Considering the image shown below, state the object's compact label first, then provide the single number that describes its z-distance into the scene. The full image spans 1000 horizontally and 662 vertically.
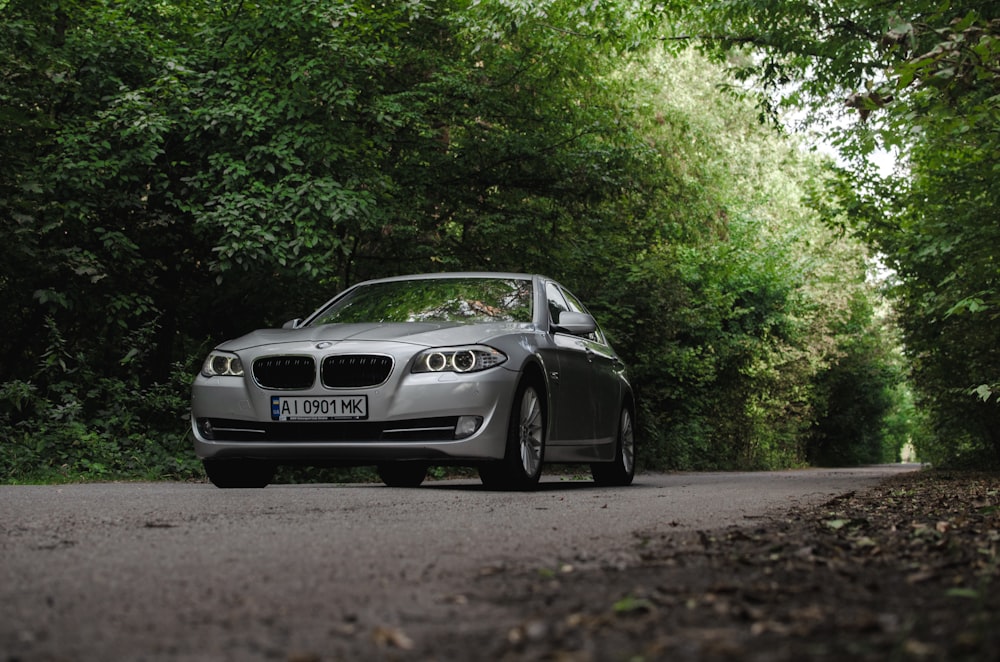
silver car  8.47
